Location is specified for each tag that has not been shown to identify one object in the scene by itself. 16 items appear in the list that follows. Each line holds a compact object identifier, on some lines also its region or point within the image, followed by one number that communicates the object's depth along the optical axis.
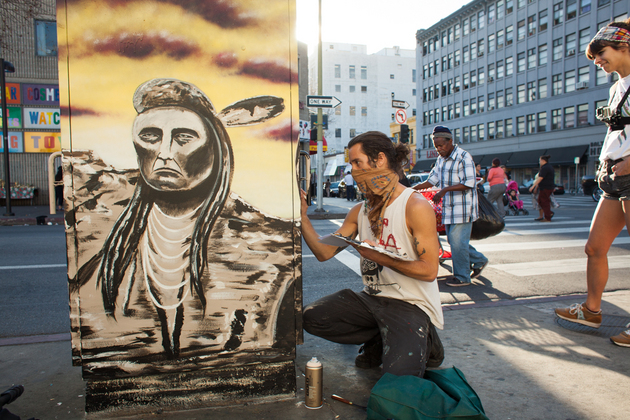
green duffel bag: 1.89
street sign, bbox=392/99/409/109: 13.98
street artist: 2.35
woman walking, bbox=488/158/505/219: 12.15
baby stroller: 13.99
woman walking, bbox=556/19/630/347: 2.95
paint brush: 2.27
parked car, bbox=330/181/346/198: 26.97
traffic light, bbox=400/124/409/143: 13.68
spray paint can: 2.26
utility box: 2.12
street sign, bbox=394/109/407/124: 14.21
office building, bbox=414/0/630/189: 37.19
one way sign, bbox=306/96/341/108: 13.62
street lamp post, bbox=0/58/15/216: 13.00
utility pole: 15.33
